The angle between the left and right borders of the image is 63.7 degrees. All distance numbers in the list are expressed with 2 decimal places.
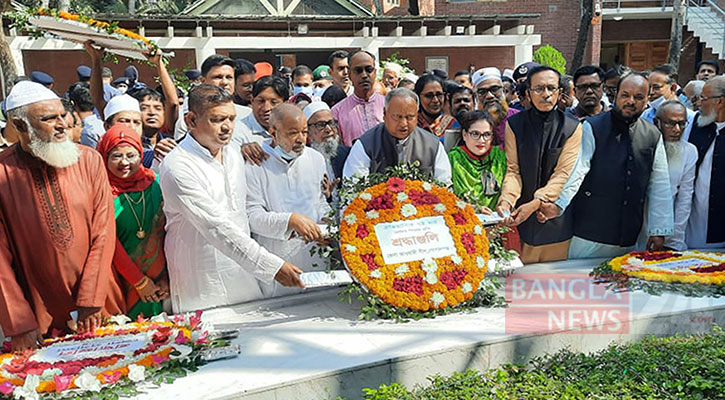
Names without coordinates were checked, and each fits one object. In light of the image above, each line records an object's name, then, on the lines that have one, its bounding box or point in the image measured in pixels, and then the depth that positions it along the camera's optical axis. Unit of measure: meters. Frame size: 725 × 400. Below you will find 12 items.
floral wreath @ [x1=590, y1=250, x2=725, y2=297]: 4.58
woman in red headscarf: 3.94
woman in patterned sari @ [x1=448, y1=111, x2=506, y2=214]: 4.78
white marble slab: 3.34
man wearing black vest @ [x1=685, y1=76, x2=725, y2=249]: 5.25
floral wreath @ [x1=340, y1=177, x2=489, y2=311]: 4.12
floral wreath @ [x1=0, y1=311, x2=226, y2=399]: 3.11
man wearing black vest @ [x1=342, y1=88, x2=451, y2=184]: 4.51
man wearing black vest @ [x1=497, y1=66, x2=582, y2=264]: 4.82
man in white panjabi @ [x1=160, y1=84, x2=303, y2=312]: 3.80
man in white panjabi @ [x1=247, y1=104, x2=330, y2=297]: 4.16
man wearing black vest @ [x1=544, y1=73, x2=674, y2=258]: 4.93
